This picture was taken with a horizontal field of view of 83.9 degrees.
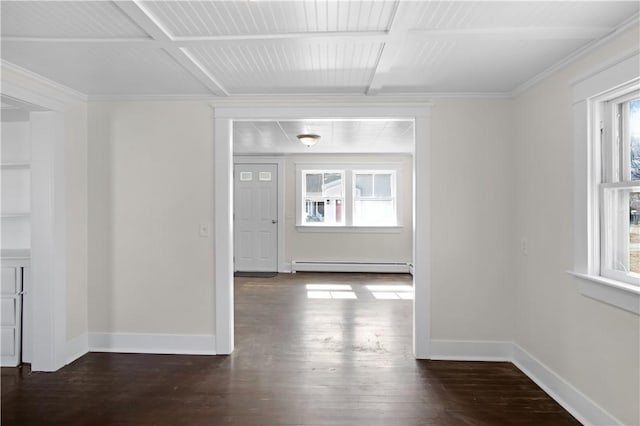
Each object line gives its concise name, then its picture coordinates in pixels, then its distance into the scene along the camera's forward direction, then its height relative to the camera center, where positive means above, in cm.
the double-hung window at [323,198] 706 +29
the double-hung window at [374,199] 702 +27
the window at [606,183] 199 +18
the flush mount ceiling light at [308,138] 469 +99
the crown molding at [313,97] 306 +101
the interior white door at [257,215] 704 -5
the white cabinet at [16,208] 297 +4
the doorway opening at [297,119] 311 +21
